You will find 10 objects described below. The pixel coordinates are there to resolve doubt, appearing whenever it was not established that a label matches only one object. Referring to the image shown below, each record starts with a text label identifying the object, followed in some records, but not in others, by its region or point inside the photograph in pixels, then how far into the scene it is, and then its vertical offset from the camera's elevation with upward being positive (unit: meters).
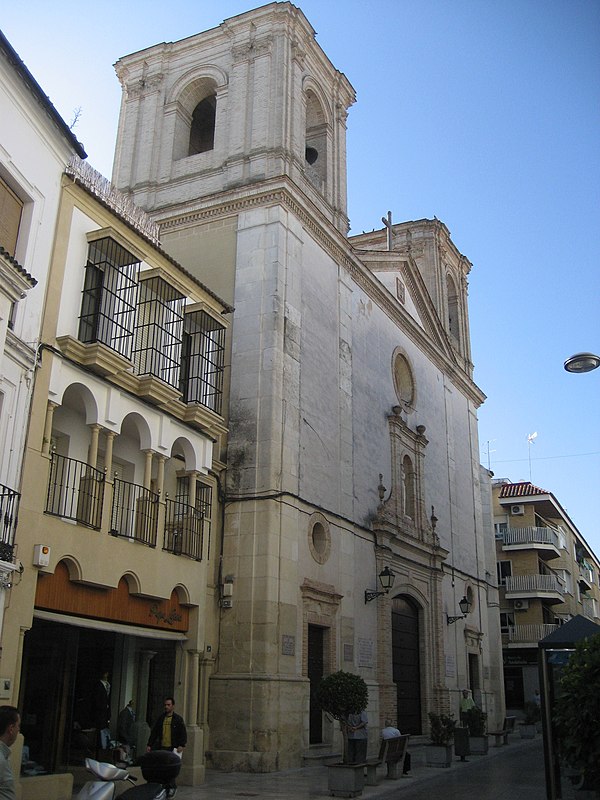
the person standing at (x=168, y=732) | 11.41 -0.56
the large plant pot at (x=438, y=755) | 18.36 -1.27
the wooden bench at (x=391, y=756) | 15.02 -1.13
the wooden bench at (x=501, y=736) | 24.81 -1.17
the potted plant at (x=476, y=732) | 21.12 -0.88
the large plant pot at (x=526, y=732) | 29.91 -1.21
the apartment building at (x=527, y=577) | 43.81 +6.23
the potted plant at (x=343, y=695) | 15.16 -0.05
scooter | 7.57 -0.79
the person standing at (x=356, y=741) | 14.35 -0.78
